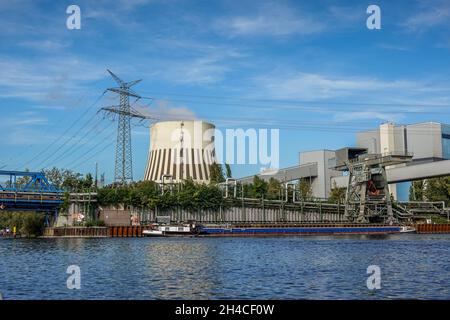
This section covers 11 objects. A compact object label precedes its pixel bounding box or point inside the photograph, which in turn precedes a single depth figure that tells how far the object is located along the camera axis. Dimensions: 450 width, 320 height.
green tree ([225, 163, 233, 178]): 157.25
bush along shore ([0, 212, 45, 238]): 135.75
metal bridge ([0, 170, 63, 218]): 120.74
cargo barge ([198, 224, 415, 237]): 116.61
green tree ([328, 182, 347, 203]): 156.50
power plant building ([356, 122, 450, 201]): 174.12
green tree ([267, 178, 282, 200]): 148.00
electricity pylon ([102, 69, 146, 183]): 126.56
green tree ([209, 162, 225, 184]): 146.50
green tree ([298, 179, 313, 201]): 151.88
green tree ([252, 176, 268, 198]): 146.50
